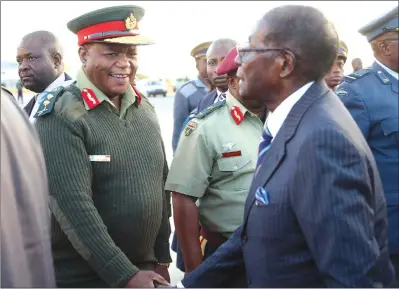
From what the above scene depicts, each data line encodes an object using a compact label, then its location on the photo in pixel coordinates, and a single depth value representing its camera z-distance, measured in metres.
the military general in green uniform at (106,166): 2.34
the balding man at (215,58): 4.61
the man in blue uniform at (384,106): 2.88
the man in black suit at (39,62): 4.58
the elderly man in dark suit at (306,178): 1.59
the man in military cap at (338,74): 4.09
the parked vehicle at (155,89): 41.59
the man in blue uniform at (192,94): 6.16
